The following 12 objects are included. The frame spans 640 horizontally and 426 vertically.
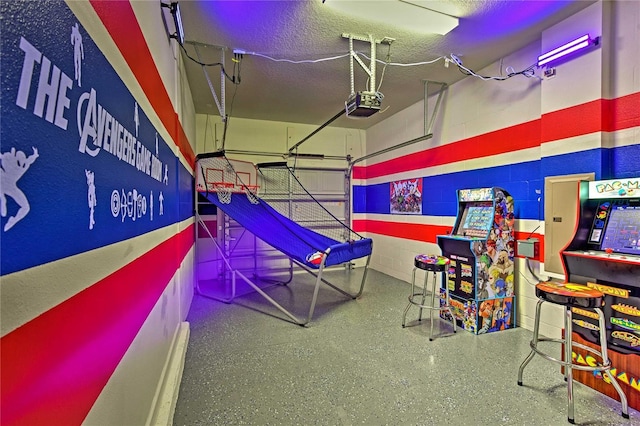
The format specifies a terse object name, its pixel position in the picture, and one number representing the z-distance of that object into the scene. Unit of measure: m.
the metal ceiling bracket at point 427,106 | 4.38
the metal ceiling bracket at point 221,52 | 3.23
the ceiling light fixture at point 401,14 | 2.60
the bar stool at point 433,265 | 3.06
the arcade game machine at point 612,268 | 2.04
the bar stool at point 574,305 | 1.89
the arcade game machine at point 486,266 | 3.18
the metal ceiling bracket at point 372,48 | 3.07
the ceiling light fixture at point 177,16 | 2.03
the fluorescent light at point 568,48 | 2.59
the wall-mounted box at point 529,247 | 3.10
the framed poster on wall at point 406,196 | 5.13
